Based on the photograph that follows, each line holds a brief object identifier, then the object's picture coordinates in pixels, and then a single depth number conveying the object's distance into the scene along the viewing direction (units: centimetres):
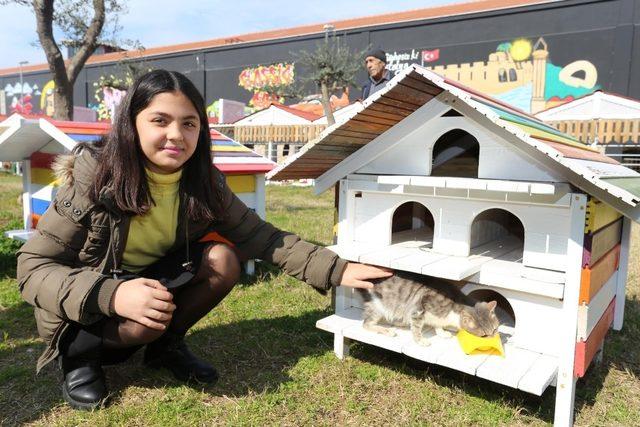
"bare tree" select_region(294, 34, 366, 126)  1606
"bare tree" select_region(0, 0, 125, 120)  834
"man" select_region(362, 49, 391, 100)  553
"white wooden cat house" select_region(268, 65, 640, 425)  212
